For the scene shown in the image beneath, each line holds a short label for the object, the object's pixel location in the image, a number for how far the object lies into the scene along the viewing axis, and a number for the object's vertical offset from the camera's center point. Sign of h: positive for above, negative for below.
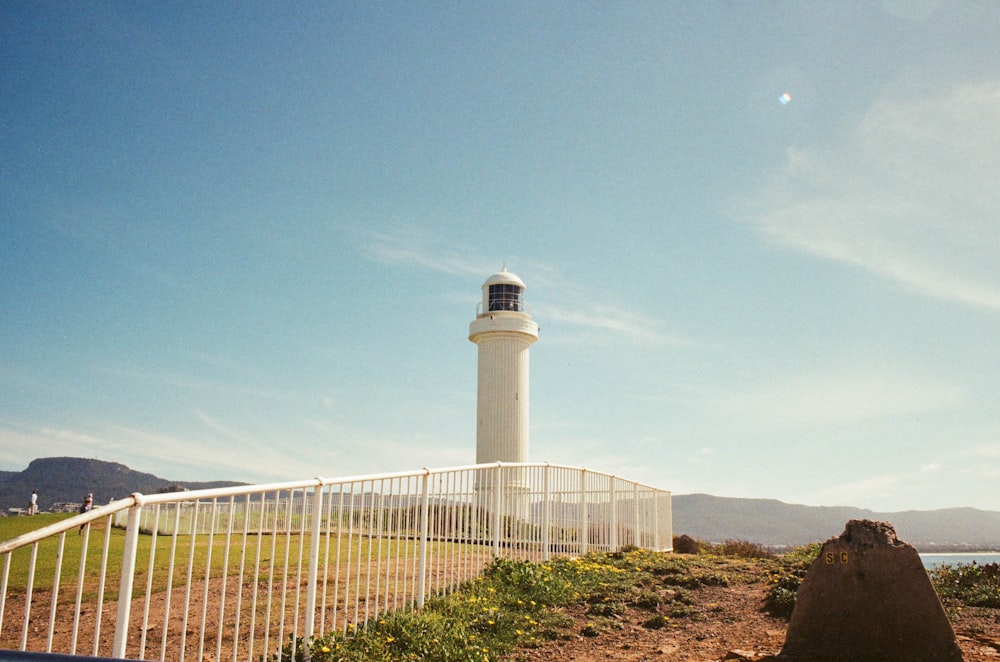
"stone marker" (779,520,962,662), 5.75 -0.88
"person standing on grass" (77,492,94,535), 17.68 -0.43
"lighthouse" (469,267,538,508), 25.92 +3.92
